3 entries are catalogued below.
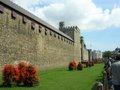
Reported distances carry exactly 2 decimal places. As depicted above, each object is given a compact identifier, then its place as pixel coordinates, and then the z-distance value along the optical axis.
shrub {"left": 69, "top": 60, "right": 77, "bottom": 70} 12.90
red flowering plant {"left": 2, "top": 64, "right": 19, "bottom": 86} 5.67
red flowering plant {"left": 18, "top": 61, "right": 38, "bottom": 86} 5.89
